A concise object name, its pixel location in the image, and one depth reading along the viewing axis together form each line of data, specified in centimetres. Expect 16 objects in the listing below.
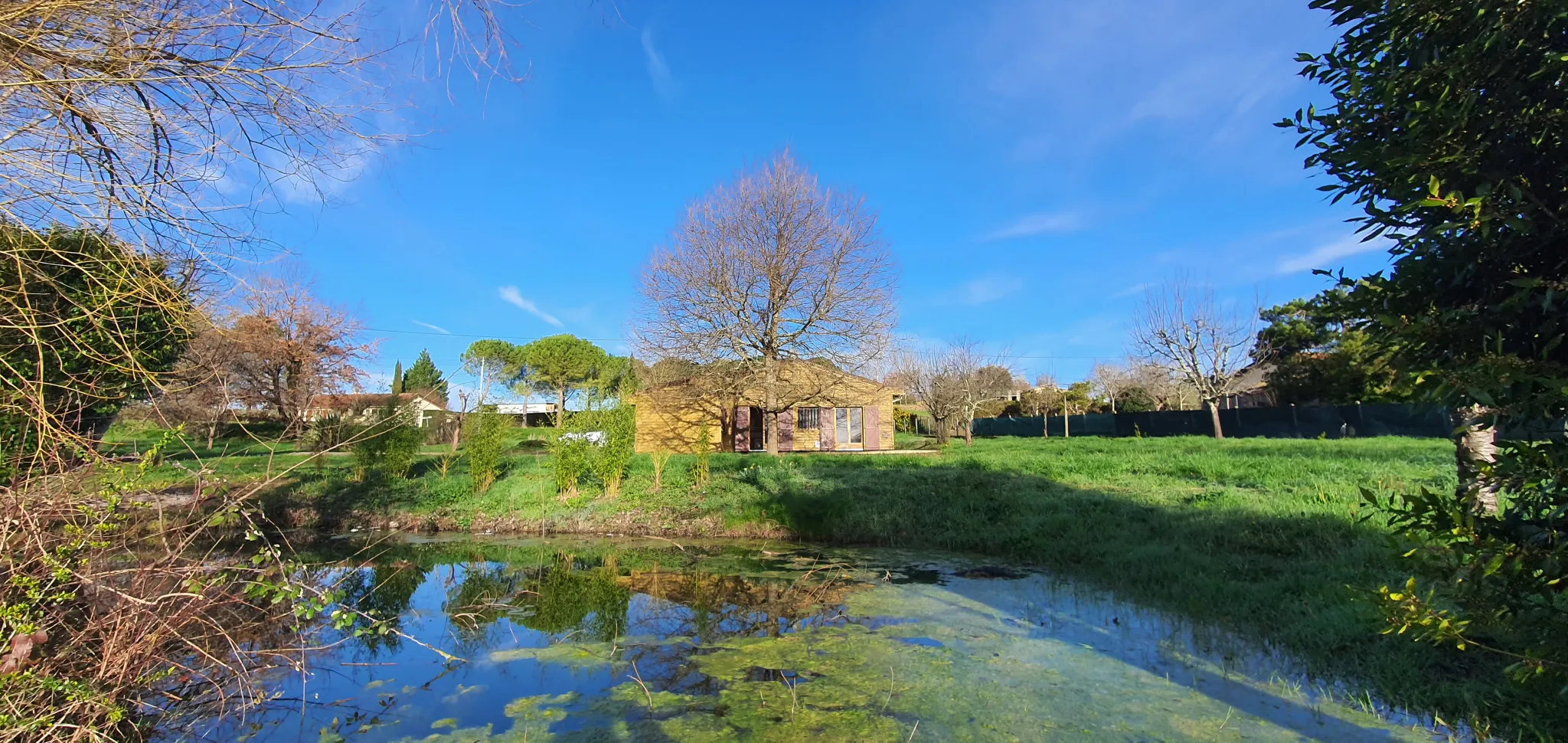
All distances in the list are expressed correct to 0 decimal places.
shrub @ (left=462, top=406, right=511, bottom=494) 1530
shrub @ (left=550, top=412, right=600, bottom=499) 1451
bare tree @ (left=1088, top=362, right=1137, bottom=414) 4109
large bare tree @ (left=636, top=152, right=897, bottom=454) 1994
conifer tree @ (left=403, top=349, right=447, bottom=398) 4434
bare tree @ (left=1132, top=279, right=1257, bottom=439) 2542
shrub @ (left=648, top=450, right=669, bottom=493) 1477
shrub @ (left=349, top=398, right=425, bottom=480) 1556
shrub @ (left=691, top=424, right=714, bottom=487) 1474
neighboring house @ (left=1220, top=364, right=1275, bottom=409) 3334
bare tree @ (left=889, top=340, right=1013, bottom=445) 2862
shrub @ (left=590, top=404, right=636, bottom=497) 1452
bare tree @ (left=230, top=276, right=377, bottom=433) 2279
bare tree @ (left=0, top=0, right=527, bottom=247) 195
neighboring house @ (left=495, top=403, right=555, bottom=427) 2153
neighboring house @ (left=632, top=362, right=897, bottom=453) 2350
